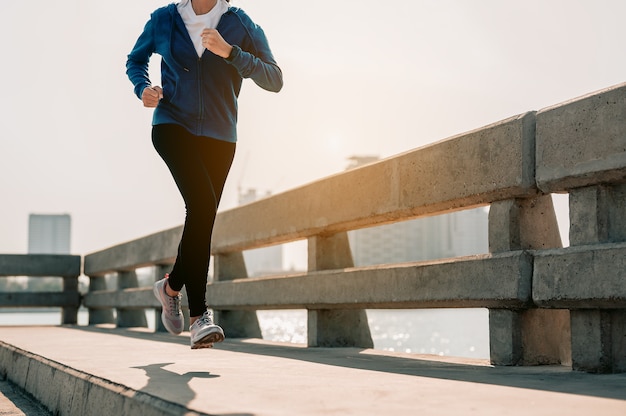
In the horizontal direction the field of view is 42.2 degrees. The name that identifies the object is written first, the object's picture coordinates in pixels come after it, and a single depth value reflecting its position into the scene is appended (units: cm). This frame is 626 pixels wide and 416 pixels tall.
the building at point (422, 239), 16600
